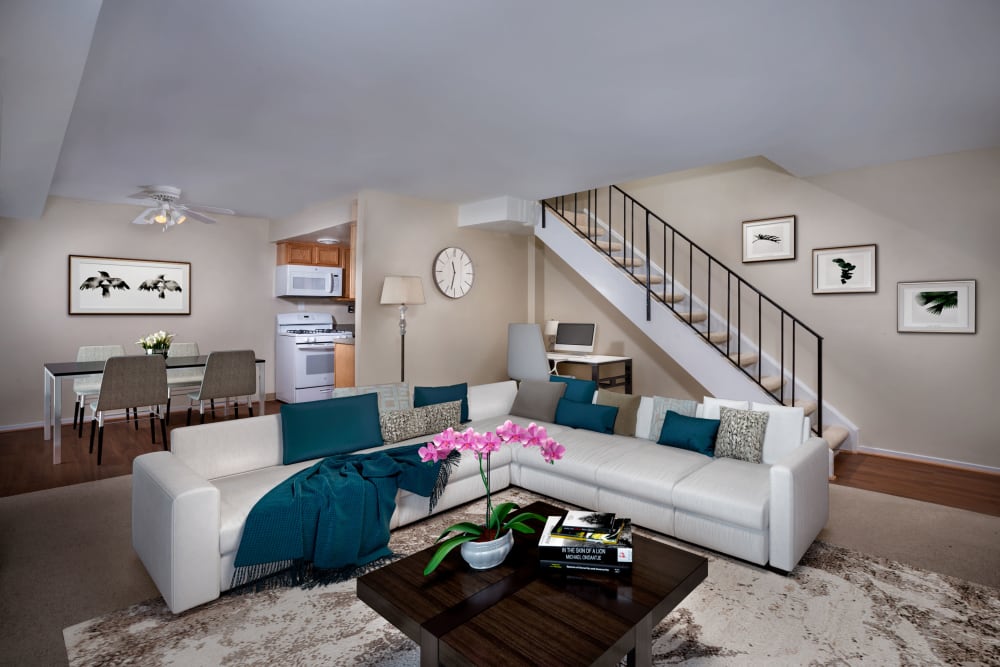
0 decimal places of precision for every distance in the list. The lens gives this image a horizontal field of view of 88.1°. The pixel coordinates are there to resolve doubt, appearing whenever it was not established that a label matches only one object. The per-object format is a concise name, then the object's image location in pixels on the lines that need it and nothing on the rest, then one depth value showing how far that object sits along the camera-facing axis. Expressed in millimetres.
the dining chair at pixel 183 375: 5289
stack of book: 1847
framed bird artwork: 5859
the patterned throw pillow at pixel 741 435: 3094
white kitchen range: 6793
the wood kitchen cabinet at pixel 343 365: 6348
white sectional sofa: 2217
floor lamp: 5094
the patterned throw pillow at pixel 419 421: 3457
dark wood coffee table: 1461
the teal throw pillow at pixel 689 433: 3232
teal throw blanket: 2346
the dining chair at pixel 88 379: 5113
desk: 5383
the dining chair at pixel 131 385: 4316
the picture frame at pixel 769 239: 5079
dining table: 4262
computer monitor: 5957
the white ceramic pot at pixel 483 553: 1854
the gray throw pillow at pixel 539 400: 4105
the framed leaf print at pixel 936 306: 4207
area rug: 1934
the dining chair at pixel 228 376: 4988
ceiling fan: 4930
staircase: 4711
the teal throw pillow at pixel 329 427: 3045
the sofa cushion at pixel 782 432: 3016
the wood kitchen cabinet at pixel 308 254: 7133
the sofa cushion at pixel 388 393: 3535
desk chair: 5094
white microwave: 6977
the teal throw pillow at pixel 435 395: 3781
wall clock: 5898
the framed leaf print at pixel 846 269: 4629
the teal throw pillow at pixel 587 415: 3771
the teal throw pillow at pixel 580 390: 4055
